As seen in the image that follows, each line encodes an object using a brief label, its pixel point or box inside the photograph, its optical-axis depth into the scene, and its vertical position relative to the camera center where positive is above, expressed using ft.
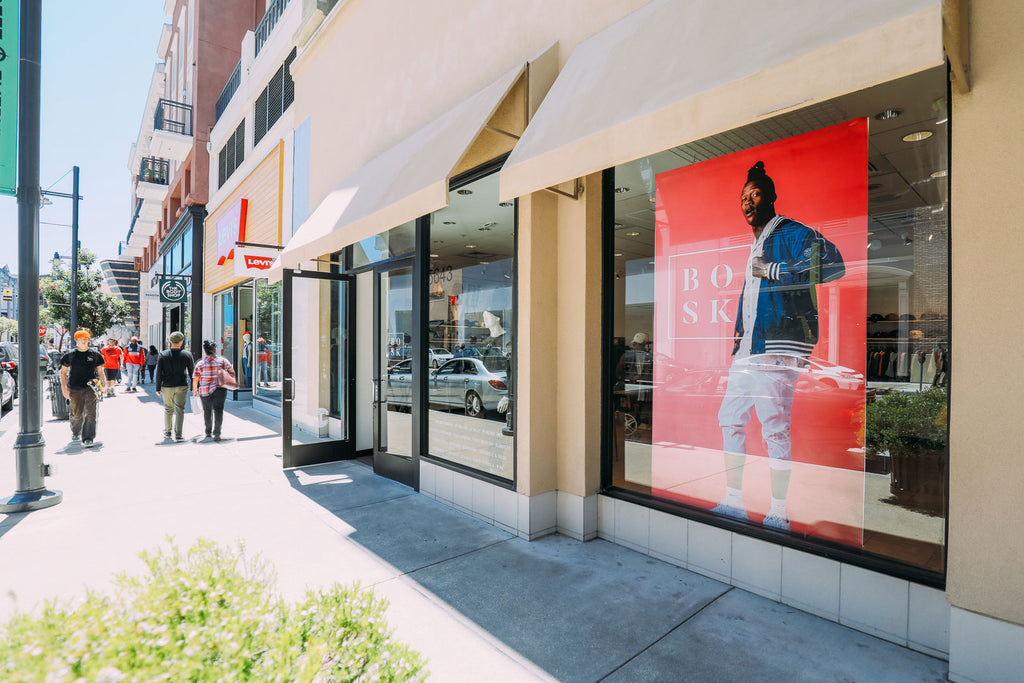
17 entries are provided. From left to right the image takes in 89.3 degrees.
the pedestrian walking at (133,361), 58.18 -2.55
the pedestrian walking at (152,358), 70.69 -2.70
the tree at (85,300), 86.11 +6.75
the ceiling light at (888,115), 11.77 +5.26
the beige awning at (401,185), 14.65 +5.16
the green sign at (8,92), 17.76 +8.48
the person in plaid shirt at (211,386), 29.89 -2.76
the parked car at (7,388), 39.04 -3.89
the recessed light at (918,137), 10.51 +4.26
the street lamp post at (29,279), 17.67 +2.08
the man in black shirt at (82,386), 27.40 -2.51
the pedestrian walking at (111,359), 49.33 -1.97
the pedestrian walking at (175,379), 29.48 -2.30
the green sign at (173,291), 59.67 +5.55
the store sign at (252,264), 34.80 +5.10
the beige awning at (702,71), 7.16 +4.43
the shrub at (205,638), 4.23 -2.76
